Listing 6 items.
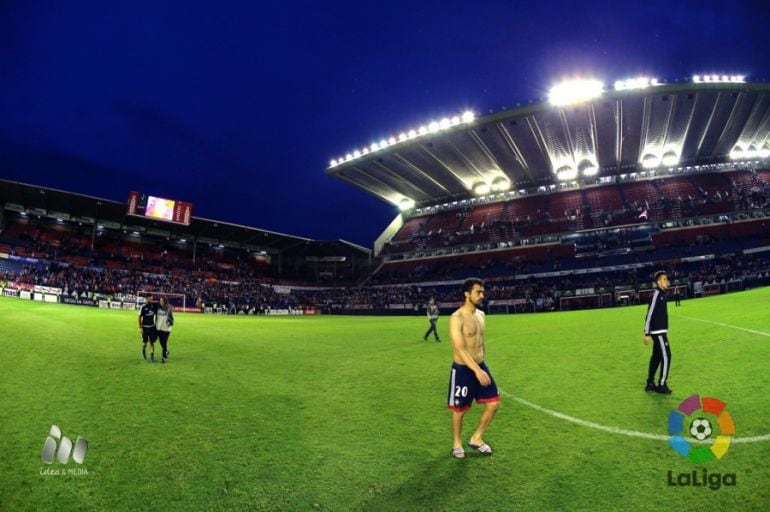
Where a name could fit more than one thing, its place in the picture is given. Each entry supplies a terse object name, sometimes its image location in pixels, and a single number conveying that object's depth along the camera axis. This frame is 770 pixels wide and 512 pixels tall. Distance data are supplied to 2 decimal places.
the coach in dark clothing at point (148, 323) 10.52
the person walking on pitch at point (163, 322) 10.57
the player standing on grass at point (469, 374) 4.52
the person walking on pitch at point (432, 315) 15.18
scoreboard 44.73
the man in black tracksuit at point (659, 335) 6.54
